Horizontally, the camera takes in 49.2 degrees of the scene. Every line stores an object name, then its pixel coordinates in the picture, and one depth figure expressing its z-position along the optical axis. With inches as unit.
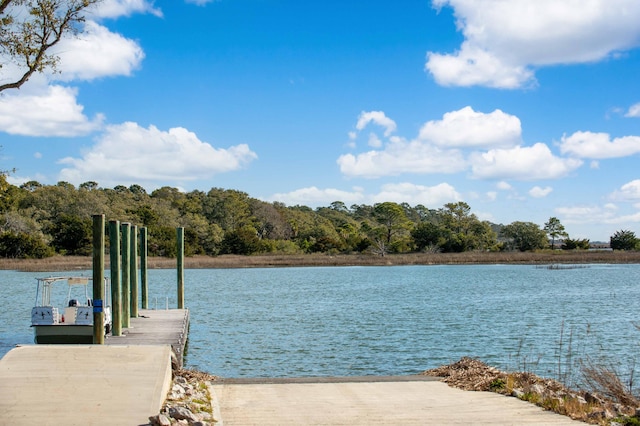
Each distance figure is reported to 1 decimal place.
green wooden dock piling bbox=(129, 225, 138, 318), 964.0
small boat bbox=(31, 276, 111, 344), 767.7
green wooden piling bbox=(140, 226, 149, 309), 1092.5
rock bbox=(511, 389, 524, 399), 430.3
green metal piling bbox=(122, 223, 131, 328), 828.0
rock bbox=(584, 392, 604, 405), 412.5
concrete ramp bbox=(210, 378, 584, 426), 371.9
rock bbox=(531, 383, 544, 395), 426.9
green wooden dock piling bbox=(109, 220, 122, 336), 722.8
